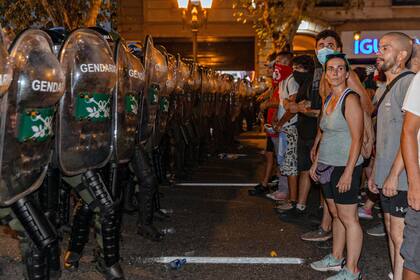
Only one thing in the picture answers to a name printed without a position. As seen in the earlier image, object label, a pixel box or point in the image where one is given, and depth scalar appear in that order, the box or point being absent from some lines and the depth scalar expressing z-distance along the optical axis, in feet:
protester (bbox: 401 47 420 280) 10.77
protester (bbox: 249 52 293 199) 24.22
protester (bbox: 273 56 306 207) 22.30
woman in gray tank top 14.12
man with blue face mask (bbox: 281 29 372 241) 17.63
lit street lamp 45.74
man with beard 12.34
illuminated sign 78.69
